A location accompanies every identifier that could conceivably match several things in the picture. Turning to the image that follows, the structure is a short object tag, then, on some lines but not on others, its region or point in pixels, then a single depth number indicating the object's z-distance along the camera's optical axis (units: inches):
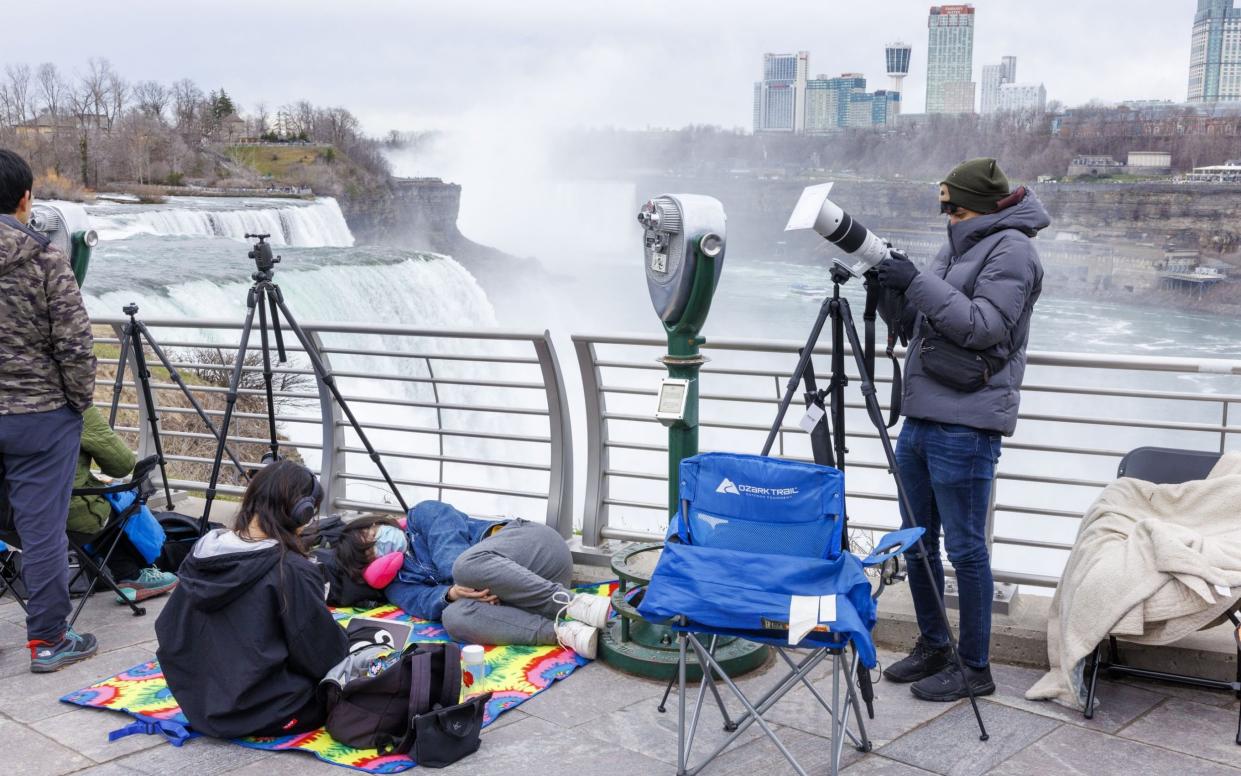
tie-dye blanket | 134.6
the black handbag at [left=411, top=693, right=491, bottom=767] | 131.6
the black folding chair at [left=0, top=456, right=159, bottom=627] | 184.4
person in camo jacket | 159.5
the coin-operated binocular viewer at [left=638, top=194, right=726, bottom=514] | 154.2
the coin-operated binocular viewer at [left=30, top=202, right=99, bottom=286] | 200.2
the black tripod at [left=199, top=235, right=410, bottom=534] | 192.1
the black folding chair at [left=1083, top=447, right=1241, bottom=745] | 152.3
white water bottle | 150.3
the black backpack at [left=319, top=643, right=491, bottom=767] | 132.8
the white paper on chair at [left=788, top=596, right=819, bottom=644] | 115.1
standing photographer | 140.3
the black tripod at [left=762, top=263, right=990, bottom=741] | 141.9
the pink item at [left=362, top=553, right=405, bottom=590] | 189.8
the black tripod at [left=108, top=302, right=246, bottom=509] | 214.8
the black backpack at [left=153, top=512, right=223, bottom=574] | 208.4
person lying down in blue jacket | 171.2
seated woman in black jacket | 136.7
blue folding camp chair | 118.4
